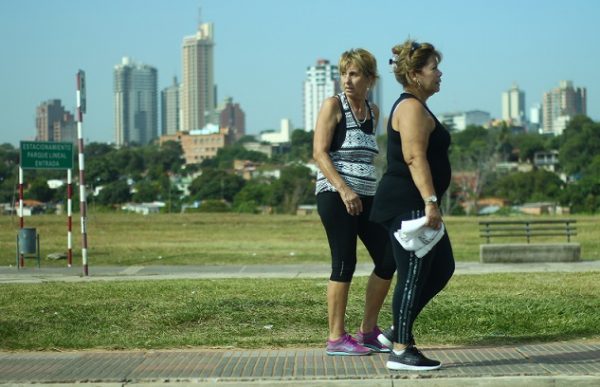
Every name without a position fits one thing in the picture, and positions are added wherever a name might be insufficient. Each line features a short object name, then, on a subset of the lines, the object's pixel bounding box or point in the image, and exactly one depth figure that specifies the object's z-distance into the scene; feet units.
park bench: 64.39
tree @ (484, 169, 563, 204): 314.55
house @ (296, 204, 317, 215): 236.49
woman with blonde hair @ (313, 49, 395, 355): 22.24
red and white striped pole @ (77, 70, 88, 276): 52.65
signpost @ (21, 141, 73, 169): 64.49
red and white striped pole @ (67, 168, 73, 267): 58.90
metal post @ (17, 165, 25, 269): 64.59
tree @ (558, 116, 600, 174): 395.34
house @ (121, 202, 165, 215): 278.77
